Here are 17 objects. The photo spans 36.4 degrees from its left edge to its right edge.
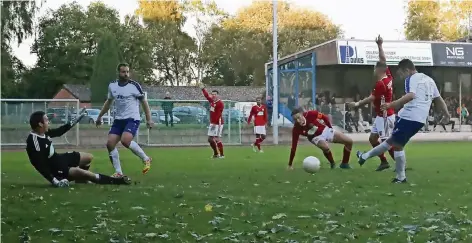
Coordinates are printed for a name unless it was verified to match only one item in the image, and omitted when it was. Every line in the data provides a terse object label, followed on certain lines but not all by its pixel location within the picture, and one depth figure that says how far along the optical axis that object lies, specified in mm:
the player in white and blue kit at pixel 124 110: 13250
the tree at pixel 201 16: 83250
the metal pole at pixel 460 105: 42244
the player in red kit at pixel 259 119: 25984
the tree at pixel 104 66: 71500
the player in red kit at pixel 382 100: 15133
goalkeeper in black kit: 11531
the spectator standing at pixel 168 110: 33031
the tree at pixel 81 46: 78438
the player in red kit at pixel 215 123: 21891
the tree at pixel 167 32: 83312
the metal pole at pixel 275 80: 35938
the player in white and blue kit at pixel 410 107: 12180
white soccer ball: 14336
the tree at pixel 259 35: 74125
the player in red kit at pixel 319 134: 15633
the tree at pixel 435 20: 72875
